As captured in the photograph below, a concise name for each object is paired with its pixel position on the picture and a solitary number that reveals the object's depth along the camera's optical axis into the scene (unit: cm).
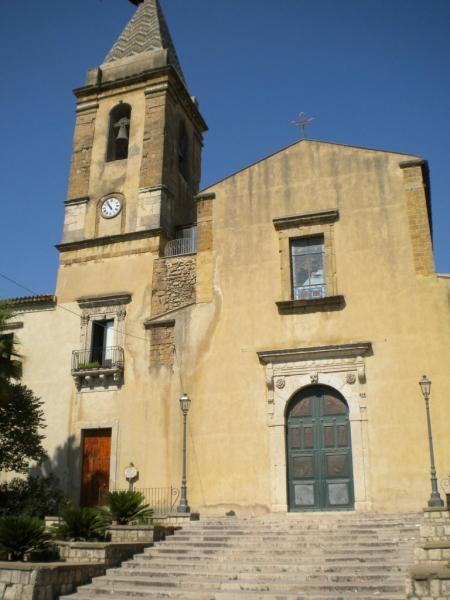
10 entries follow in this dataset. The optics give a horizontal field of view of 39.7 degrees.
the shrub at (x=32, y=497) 1623
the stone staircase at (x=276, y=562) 1009
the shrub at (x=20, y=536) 1144
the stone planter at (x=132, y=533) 1315
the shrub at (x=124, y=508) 1409
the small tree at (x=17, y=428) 1645
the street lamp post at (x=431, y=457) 1305
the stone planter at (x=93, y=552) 1190
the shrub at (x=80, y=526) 1265
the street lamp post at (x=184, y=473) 1485
